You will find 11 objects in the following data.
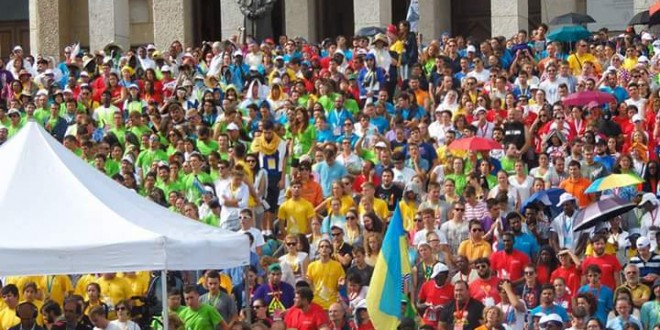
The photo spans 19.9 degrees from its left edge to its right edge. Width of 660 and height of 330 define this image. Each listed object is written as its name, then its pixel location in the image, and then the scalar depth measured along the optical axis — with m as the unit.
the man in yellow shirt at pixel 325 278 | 22.09
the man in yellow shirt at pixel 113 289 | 21.14
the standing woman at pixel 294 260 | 22.47
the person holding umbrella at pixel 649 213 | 22.73
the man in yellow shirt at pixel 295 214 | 24.84
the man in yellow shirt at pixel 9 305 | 20.62
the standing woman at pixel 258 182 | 25.69
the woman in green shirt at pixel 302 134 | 27.84
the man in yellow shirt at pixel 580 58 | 30.75
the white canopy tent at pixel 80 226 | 16.83
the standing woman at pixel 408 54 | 31.97
